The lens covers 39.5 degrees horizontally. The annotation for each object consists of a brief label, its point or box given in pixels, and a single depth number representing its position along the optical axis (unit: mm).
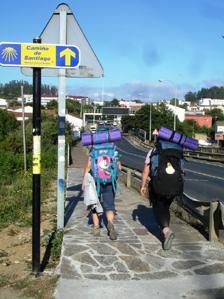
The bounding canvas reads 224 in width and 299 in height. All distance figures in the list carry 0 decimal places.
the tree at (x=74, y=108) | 90968
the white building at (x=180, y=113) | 99364
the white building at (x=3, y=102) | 102887
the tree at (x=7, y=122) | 43955
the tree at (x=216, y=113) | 104828
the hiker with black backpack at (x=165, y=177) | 3863
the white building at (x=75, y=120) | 74020
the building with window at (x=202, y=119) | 102017
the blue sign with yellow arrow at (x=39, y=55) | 3282
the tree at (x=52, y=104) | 75853
